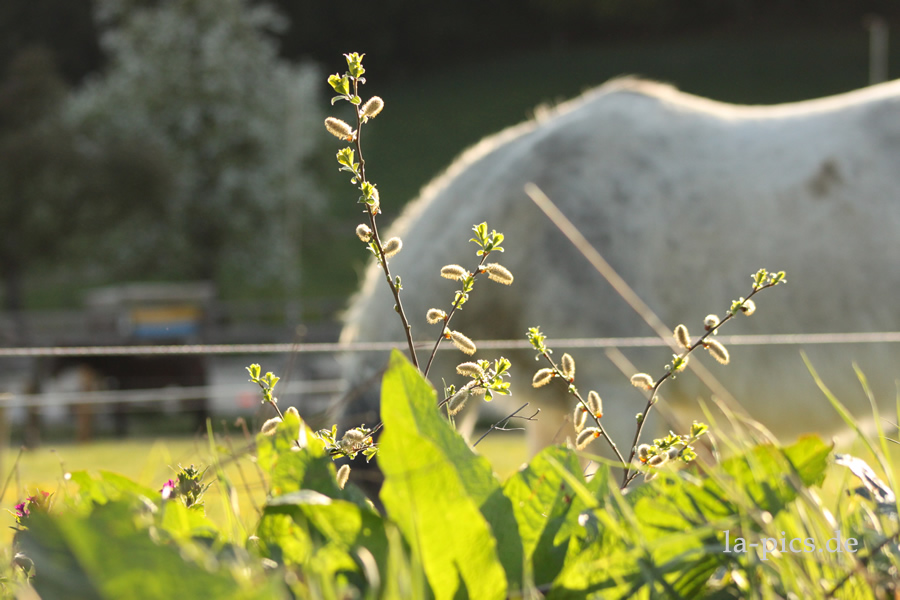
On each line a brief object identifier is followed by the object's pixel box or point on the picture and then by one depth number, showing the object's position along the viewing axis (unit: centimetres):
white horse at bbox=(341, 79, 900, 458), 649
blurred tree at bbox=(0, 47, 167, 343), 3744
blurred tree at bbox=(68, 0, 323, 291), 4178
